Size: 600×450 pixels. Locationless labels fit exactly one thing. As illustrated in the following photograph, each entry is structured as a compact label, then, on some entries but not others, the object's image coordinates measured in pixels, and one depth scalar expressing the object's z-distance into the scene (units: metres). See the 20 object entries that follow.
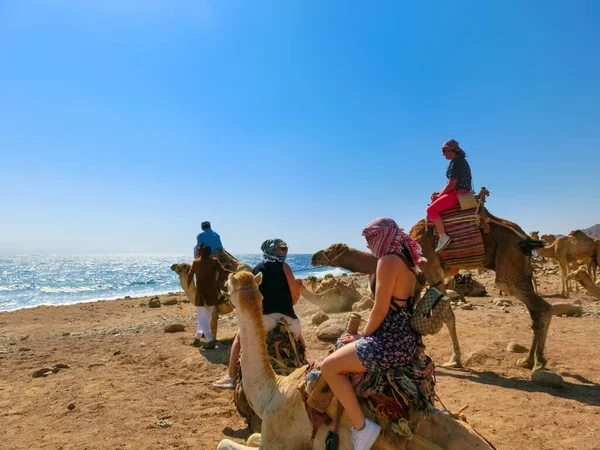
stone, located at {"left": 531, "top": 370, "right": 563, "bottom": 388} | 6.15
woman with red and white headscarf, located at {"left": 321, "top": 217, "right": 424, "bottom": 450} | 3.01
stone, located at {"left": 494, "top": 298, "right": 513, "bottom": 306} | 12.93
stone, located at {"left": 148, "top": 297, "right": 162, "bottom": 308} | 21.44
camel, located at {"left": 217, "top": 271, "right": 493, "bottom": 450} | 2.90
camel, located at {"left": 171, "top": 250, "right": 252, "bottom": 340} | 10.06
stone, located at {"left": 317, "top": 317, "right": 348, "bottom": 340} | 9.47
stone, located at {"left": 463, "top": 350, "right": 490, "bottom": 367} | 7.68
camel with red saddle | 6.98
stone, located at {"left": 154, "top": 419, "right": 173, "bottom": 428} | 5.46
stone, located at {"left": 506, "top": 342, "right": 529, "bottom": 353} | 8.05
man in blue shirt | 10.44
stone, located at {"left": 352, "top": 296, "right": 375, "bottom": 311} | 12.82
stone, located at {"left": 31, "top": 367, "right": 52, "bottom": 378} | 8.10
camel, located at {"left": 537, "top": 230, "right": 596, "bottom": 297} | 17.55
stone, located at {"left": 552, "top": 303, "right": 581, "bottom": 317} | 10.86
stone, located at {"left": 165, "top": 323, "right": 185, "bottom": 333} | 12.36
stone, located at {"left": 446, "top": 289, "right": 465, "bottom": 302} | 13.87
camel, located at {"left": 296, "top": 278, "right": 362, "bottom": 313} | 14.35
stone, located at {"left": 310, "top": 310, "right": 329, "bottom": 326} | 11.30
